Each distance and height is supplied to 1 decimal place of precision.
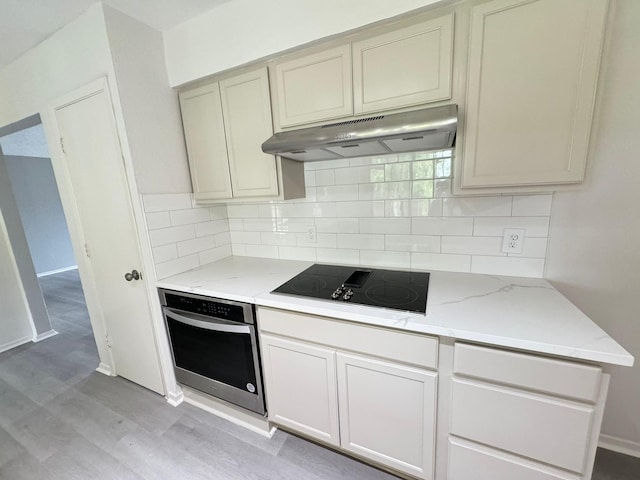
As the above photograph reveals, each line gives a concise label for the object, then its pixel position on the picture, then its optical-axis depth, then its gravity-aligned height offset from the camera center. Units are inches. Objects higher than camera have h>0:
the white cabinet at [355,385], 44.3 -37.0
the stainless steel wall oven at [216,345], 58.1 -35.9
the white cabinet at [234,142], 61.2 +13.2
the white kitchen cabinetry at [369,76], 44.8 +21.0
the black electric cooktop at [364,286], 48.4 -20.9
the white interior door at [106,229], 64.8 -7.7
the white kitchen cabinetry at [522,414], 34.5 -33.2
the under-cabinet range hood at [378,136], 39.8 +8.4
